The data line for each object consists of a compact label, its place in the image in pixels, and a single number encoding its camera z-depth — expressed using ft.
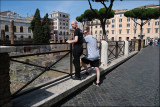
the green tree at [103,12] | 107.04
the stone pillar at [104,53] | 18.67
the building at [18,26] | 147.64
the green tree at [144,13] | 92.94
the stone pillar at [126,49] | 33.01
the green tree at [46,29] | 122.11
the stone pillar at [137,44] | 49.31
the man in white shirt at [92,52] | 11.97
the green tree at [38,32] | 117.70
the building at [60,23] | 249.75
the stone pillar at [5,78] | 6.22
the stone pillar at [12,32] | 58.29
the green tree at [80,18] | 143.64
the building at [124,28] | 171.32
